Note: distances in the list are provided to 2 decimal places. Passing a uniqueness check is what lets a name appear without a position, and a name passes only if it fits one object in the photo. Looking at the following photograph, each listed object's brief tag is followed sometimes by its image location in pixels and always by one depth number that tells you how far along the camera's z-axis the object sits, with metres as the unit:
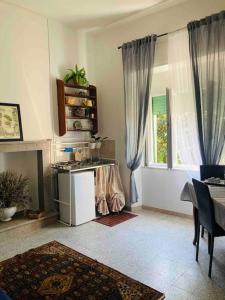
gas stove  3.60
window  3.82
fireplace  3.65
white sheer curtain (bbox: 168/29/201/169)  3.25
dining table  2.02
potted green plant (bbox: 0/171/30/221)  3.28
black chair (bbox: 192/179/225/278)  2.12
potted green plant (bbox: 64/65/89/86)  3.98
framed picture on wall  3.29
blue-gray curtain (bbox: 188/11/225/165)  2.95
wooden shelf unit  3.85
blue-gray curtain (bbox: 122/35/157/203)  3.65
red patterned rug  1.98
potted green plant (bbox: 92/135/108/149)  4.32
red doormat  3.58
